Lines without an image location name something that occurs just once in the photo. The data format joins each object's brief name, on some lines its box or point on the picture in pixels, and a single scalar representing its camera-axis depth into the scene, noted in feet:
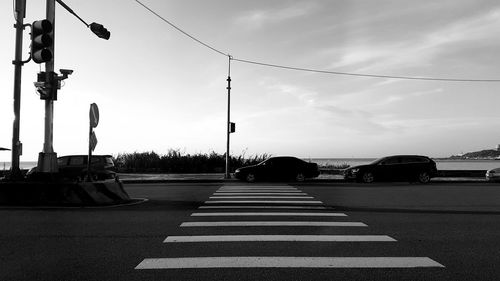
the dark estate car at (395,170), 82.28
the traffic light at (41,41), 33.91
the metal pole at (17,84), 41.63
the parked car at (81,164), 72.79
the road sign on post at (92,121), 42.57
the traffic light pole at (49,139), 42.47
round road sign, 42.65
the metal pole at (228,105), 89.13
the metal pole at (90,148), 42.47
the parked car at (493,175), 83.21
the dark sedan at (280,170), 82.12
